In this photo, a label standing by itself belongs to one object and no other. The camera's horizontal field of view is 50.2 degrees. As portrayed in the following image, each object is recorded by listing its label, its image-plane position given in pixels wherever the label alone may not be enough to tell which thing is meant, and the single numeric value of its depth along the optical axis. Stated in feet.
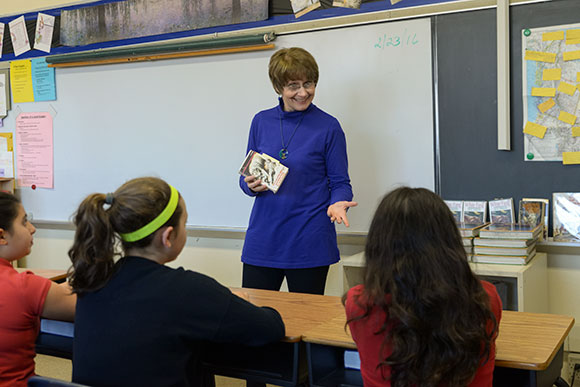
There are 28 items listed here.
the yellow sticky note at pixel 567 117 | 8.96
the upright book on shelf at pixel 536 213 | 9.22
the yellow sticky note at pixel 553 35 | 8.93
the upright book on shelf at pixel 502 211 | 9.39
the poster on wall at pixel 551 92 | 8.92
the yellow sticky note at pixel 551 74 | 9.00
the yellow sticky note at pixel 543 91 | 9.04
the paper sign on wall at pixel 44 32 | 13.74
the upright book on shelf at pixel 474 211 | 9.54
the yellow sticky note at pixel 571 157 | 8.98
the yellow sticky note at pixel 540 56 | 9.01
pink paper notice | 14.05
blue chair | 3.94
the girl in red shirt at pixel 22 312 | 5.66
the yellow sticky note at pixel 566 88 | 8.93
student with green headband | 4.63
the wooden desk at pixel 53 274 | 8.31
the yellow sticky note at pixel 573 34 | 8.81
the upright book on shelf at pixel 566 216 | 9.03
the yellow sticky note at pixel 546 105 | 9.07
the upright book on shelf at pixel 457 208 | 9.70
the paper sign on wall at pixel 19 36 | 14.14
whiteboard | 10.12
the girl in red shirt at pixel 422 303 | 4.02
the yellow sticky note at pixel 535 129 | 9.14
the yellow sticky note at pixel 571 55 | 8.85
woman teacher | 7.93
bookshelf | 8.28
